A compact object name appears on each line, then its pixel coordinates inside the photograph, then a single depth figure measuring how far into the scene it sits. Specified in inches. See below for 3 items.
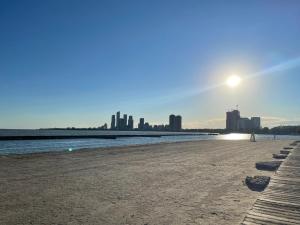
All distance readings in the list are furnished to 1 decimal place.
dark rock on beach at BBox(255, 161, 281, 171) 570.4
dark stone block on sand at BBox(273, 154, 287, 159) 795.0
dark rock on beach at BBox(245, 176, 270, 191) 382.1
